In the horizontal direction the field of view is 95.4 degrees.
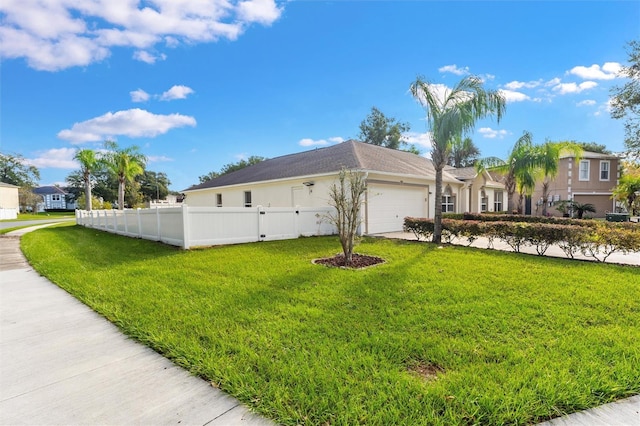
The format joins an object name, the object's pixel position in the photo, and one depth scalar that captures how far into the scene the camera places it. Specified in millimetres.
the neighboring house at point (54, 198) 69550
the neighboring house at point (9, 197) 40084
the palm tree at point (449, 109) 9773
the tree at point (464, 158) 45622
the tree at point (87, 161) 23531
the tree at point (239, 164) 48562
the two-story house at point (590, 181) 26152
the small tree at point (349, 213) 7211
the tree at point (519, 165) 17750
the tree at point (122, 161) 22219
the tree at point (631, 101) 19469
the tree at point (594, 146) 40519
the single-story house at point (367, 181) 13672
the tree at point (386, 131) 40219
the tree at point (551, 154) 17656
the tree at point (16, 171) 53781
